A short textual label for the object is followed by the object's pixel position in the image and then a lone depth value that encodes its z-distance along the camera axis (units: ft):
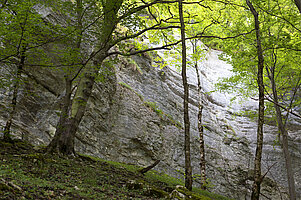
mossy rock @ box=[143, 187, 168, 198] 17.69
